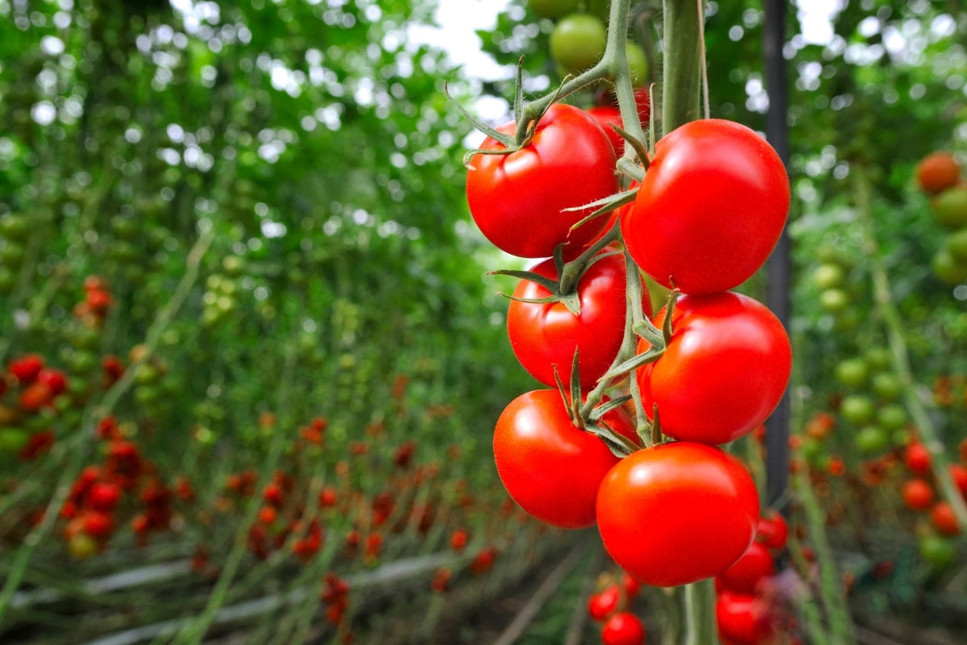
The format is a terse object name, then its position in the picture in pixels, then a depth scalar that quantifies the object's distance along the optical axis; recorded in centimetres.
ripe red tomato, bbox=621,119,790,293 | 31
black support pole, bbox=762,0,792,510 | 73
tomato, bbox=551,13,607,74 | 61
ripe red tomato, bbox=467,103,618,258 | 37
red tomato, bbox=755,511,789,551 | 65
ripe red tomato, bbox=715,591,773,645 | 56
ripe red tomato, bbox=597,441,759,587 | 31
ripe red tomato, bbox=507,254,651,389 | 37
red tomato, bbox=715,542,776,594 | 58
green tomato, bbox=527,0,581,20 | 67
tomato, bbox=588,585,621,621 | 79
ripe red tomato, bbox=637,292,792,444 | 32
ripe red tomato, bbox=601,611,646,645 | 69
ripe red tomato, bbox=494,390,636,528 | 37
